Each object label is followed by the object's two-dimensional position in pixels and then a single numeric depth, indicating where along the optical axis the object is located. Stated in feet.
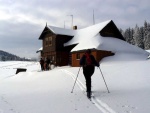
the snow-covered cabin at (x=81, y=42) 58.33
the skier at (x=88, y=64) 19.99
